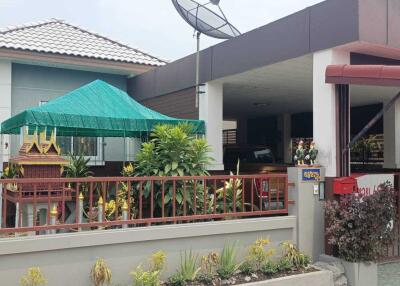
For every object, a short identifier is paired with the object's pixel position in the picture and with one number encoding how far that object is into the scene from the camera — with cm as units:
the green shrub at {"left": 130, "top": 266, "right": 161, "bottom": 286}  513
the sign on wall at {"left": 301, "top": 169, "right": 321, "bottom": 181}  662
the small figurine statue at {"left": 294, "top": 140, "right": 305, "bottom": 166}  680
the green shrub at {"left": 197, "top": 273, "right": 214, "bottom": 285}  559
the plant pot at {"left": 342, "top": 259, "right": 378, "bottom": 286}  619
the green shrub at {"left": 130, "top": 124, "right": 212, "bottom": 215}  618
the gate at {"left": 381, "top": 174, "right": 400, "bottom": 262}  699
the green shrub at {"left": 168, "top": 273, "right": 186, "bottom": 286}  544
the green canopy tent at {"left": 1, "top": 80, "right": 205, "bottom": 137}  654
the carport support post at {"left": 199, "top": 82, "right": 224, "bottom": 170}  948
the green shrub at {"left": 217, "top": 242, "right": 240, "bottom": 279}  573
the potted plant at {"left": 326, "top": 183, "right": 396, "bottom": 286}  607
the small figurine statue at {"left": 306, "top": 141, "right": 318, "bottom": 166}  676
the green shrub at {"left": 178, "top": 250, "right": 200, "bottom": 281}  552
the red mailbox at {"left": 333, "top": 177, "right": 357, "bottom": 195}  654
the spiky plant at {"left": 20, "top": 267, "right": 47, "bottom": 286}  460
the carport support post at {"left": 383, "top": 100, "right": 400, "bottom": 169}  1048
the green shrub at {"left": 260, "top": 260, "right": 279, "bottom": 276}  597
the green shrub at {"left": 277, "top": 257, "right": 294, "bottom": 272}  611
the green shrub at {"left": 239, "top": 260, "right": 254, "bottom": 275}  596
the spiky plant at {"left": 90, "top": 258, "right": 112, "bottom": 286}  501
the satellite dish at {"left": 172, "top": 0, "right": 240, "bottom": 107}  930
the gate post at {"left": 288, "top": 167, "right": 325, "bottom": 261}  661
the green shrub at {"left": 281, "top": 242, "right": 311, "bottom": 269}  630
